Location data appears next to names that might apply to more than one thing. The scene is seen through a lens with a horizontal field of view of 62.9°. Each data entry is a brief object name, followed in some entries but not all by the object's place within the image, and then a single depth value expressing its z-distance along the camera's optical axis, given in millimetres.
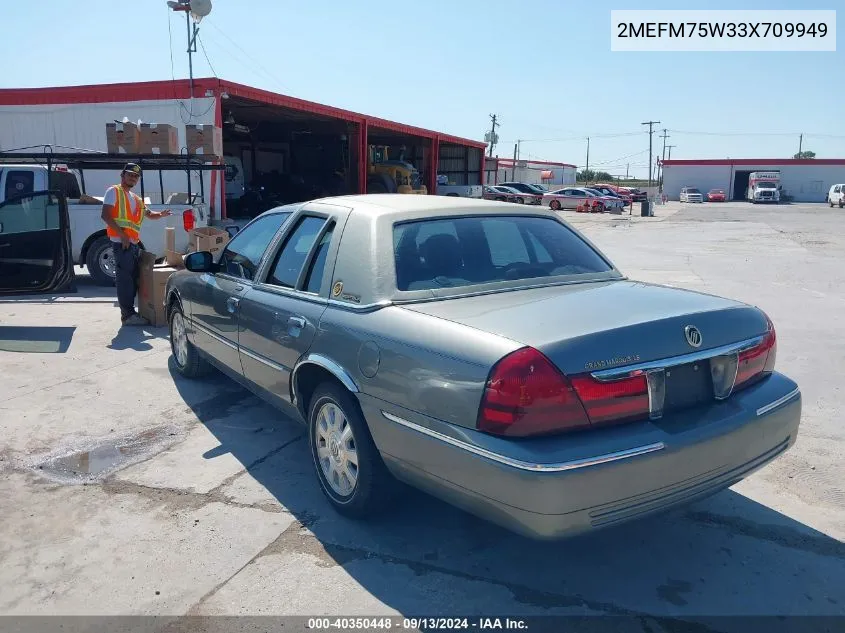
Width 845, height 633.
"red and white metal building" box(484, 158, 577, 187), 50719
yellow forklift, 26141
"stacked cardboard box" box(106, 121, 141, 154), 11758
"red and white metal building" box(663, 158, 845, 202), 65000
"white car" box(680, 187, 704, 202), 61531
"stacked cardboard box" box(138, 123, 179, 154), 11859
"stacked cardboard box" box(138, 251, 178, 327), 8148
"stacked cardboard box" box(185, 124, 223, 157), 12094
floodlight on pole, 15336
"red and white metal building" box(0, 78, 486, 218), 14953
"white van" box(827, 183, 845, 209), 50772
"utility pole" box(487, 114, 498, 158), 67025
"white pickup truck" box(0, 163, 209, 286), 10305
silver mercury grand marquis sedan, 2604
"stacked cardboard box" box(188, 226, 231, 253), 9224
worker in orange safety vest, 7887
